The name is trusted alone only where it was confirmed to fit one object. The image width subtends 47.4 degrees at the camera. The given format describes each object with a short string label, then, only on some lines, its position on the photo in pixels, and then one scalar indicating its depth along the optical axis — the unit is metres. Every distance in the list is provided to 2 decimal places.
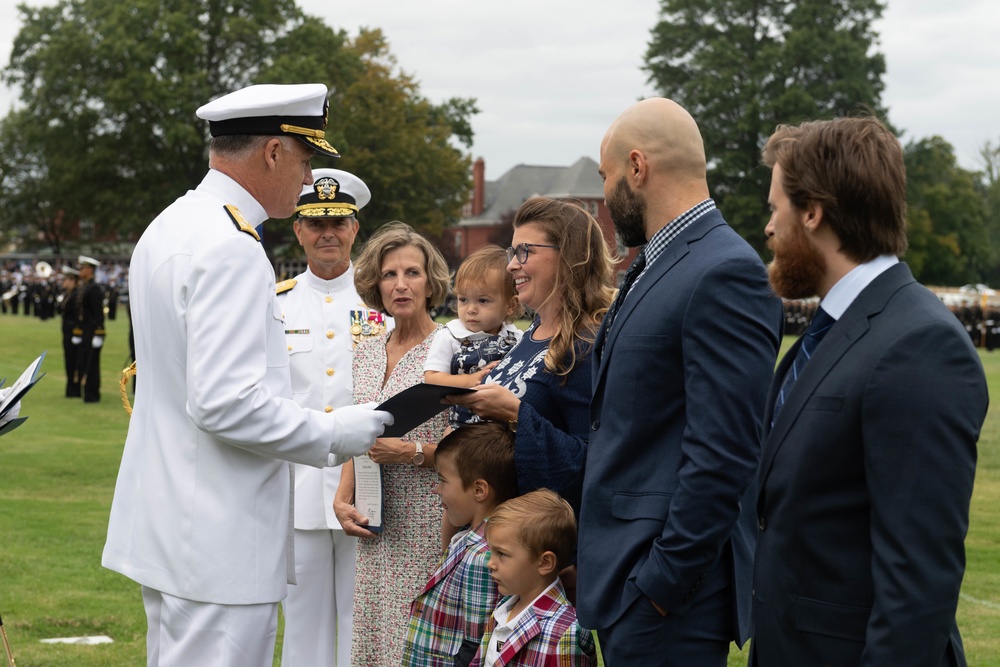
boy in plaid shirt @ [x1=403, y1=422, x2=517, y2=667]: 3.97
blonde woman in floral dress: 4.51
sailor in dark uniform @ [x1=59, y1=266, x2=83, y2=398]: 20.77
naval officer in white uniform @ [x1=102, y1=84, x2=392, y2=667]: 3.20
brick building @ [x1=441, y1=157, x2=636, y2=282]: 93.69
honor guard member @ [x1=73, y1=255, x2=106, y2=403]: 19.77
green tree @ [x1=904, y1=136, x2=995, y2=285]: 65.12
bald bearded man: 2.82
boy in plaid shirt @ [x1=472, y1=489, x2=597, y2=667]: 3.66
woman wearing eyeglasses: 3.69
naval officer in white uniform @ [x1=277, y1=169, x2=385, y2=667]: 5.06
